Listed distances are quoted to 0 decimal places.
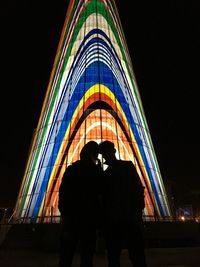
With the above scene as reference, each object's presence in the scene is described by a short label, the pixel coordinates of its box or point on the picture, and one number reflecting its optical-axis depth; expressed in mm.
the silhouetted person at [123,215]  2997
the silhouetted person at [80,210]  2912
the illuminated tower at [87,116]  14673
